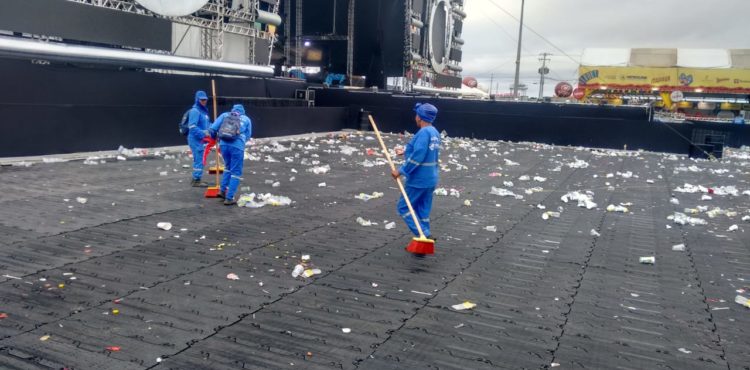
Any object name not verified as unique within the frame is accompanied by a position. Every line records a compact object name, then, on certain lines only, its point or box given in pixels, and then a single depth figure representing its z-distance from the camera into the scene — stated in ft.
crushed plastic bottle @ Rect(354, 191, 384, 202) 34.73
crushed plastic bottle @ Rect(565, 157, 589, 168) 56.49
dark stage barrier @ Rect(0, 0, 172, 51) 47.26
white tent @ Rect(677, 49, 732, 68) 134.72
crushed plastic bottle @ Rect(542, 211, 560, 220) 31.07
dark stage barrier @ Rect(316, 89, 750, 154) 75.56
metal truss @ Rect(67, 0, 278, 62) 68.77
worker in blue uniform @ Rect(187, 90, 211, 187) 34.86
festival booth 131.64
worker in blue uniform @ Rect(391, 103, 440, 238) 22.85
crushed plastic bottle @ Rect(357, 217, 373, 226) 27.73
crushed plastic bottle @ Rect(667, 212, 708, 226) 30.73
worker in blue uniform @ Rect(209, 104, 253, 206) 30.25
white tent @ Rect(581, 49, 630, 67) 138.44
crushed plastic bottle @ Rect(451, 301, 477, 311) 16.97
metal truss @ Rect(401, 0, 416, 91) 124.06
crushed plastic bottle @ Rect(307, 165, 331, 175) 45.39
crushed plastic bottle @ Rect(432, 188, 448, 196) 37.35
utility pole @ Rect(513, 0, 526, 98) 116.47
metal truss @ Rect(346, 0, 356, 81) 126.21
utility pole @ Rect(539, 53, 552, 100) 180.24
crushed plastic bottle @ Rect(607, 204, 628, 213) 33.86
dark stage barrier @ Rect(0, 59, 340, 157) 44.91
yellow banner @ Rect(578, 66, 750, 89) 131.64
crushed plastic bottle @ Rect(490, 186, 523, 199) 37.85
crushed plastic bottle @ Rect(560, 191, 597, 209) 34.97
